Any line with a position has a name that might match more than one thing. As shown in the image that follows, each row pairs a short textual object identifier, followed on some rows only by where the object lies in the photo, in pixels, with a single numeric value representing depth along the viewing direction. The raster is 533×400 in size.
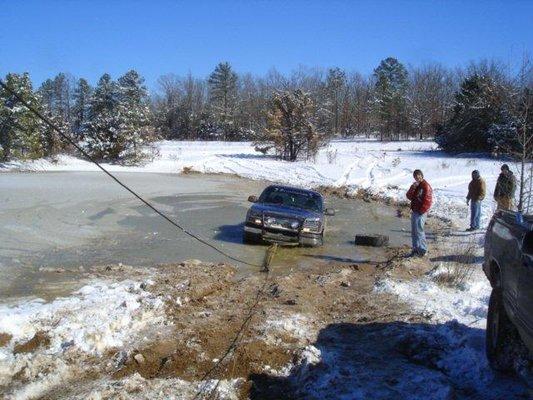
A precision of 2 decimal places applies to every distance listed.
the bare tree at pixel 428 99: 71.19
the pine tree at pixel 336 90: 91.19
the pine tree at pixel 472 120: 35.44
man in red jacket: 11.07
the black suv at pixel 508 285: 4.15
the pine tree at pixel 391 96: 71.31
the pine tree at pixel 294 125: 38.25
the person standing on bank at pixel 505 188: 13.59
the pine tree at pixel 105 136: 37.28
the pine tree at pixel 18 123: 30.84
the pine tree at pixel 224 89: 85.00
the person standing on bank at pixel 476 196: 14.97
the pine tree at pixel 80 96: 83.64
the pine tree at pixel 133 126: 37.25
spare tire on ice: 13.51
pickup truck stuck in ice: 12.25
